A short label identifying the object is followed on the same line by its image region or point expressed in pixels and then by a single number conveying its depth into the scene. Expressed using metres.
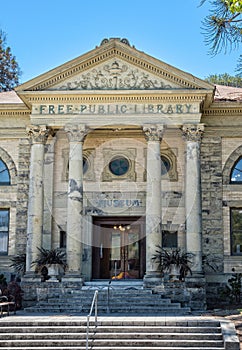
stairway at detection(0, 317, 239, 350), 13.59
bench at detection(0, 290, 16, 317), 17.42
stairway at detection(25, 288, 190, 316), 17.70
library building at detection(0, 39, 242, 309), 20.66
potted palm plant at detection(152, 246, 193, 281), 19.75
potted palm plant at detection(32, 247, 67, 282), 20.38
